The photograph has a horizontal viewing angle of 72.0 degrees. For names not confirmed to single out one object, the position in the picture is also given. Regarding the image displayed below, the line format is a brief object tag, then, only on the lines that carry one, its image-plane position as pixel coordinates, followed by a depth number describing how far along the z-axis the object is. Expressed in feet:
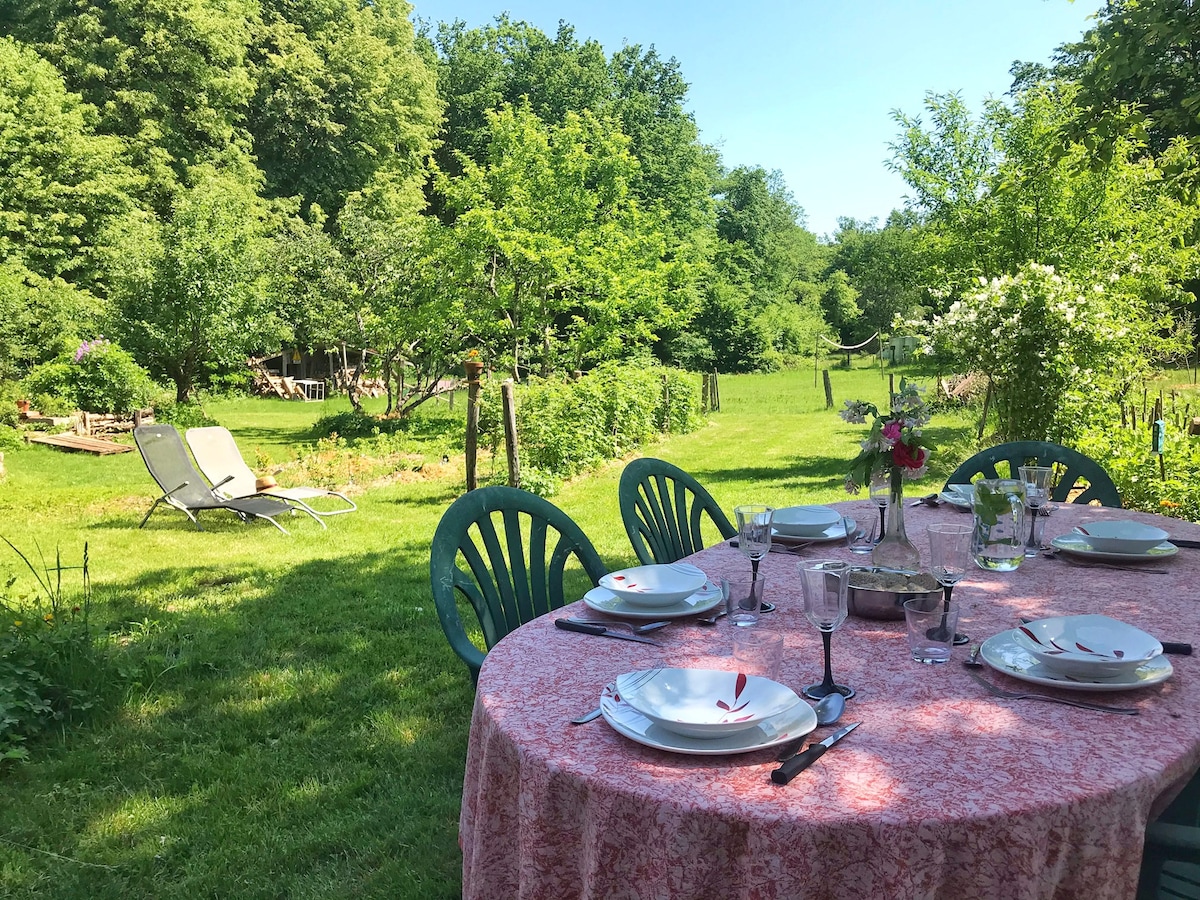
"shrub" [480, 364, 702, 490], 28.19
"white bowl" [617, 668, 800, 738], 4.16
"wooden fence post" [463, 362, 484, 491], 24.70
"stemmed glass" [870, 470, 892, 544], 7.02
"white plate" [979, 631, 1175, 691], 4.78
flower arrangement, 6.49
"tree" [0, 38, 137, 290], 58.18
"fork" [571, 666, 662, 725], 4.55
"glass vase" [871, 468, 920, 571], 6.97
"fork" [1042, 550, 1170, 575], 7.46
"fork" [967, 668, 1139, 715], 4.58
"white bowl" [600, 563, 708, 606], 6.34
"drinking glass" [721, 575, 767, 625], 6.15
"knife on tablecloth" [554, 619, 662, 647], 5.91
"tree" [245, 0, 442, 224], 84.74
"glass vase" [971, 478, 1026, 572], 7.41
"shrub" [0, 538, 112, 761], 10.27
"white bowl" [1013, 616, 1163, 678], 4.86
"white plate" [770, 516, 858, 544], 8.64
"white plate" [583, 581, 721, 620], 6.29
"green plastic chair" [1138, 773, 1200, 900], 3.99
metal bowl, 6.14
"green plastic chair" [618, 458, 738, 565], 10.14
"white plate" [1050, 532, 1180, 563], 7.68
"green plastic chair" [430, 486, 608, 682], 7.58
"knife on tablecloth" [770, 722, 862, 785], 3.85
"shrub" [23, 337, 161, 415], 46.80
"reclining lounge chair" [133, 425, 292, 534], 22.16
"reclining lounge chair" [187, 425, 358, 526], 23.26
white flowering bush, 20.58
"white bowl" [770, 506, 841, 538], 8.73
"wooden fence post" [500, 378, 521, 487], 24.54
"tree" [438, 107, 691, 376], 42.24
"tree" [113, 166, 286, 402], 47.01
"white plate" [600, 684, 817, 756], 4.11
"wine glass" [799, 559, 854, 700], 4.76
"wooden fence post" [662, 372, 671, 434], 43.32
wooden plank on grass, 38.73
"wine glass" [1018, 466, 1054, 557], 8.25
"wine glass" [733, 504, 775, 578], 6.73
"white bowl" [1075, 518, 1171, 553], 7.72
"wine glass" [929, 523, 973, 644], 5.76
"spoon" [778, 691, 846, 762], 4.47
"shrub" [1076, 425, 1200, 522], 15.79
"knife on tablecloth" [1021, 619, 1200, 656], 5.40
